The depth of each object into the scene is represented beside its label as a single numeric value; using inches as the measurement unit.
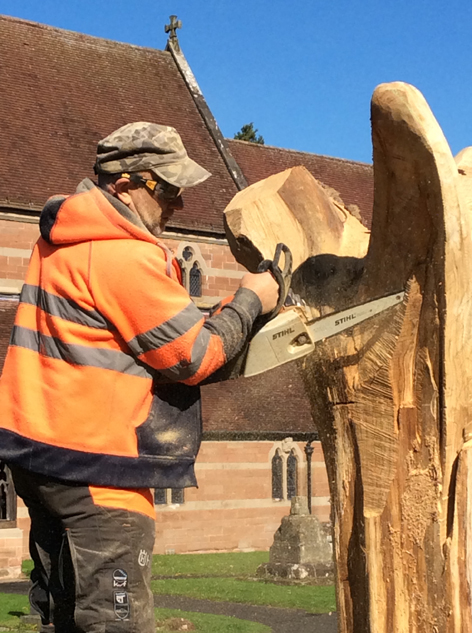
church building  856.3
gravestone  610.2
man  105.2
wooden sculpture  121.9
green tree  1956.2
